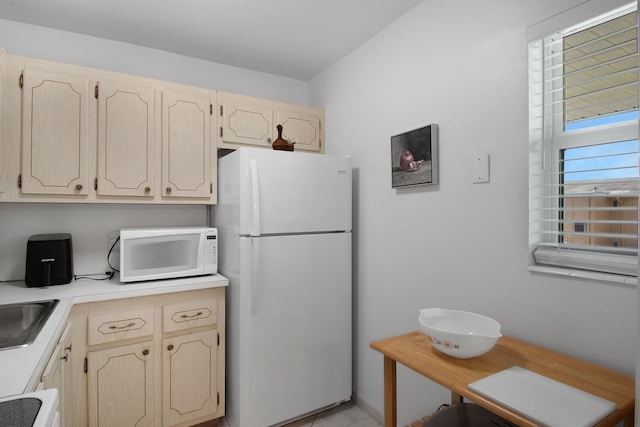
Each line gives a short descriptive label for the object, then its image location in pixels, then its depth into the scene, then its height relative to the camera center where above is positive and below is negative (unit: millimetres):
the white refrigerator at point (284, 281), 1981 -408
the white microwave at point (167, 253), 1975 -235
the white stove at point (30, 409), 714 -430
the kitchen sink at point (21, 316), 1448 -456
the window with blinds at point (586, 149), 1188 +249
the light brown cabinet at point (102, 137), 1822 +445
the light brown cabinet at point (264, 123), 2355 +665
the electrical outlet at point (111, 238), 2287 -160
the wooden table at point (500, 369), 953 -509
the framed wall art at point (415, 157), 1812 +315
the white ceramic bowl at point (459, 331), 1148 -435
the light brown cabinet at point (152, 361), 1789 -822
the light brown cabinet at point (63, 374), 1206 -637
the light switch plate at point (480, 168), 1556 +212
